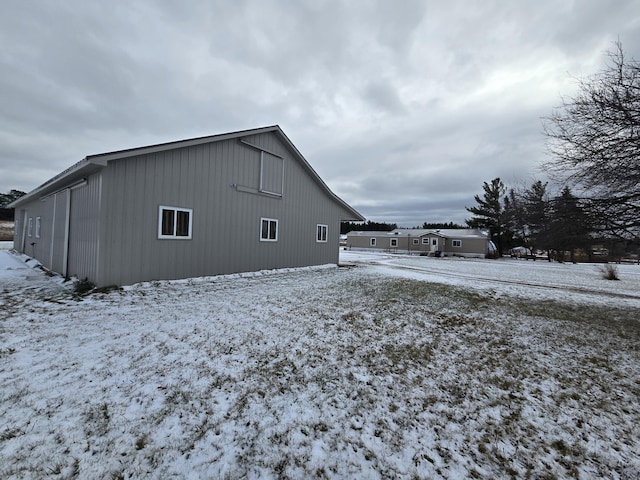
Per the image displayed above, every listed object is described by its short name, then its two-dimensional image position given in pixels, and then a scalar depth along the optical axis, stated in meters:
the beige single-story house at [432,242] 36.59
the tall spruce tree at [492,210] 39.62
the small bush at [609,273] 16.00
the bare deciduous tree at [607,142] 5.73
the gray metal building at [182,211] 7.92
